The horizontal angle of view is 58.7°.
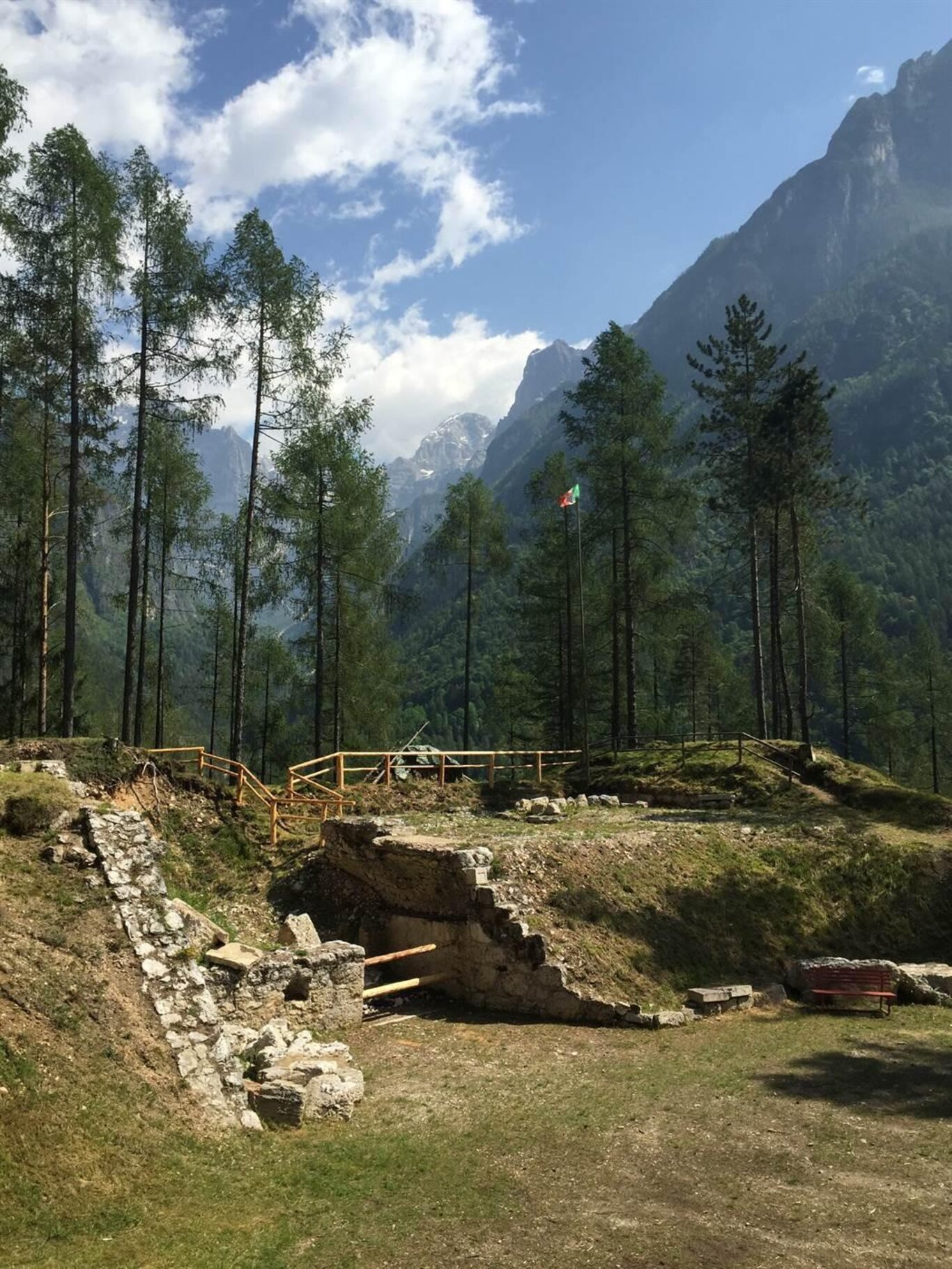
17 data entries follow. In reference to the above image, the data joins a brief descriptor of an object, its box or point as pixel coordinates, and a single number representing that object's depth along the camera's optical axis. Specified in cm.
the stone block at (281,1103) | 971
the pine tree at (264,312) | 2392
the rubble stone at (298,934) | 1502
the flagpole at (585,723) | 2770
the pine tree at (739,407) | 3089
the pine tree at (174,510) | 3002
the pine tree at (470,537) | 3631
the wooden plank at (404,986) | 1437
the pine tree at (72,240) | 1994
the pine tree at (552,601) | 3647
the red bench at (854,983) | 1536
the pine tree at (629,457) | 3078
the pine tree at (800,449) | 2917
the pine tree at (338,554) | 2811
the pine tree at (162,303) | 2164
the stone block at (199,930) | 1328
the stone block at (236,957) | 1272
